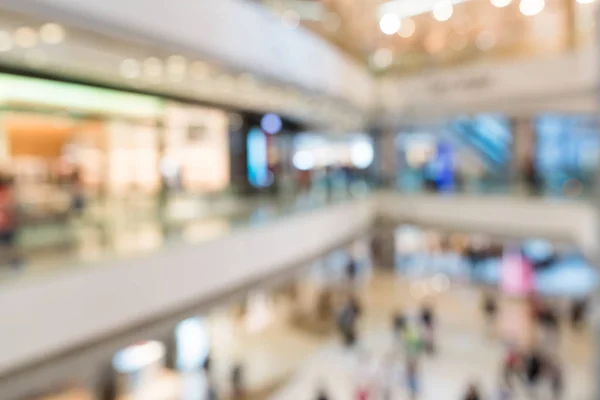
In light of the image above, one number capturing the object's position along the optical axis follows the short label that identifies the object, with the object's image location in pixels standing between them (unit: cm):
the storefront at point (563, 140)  1426
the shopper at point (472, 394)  744
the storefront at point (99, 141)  782
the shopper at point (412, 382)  848
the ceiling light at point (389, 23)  1255
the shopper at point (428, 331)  1041
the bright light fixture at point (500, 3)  1115
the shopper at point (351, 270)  1448
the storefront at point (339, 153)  1553
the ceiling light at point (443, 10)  1152
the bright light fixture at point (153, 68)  685
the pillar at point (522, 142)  1449
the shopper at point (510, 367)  866
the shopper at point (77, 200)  570
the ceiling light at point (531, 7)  1164
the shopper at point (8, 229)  411
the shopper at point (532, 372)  826
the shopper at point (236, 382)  838
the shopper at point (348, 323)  1079
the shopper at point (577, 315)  1152
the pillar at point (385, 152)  1739
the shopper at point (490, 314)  1132
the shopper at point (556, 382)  823
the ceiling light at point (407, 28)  1259
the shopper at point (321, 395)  750
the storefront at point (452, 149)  1452
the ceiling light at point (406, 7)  1161
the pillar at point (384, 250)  1773
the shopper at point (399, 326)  1055
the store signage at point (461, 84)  1310
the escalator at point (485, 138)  1567
